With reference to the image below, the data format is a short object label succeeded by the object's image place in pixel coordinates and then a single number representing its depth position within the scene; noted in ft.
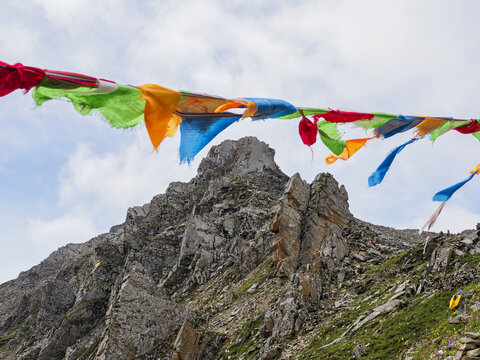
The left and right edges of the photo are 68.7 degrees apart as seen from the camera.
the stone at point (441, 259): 73.74
